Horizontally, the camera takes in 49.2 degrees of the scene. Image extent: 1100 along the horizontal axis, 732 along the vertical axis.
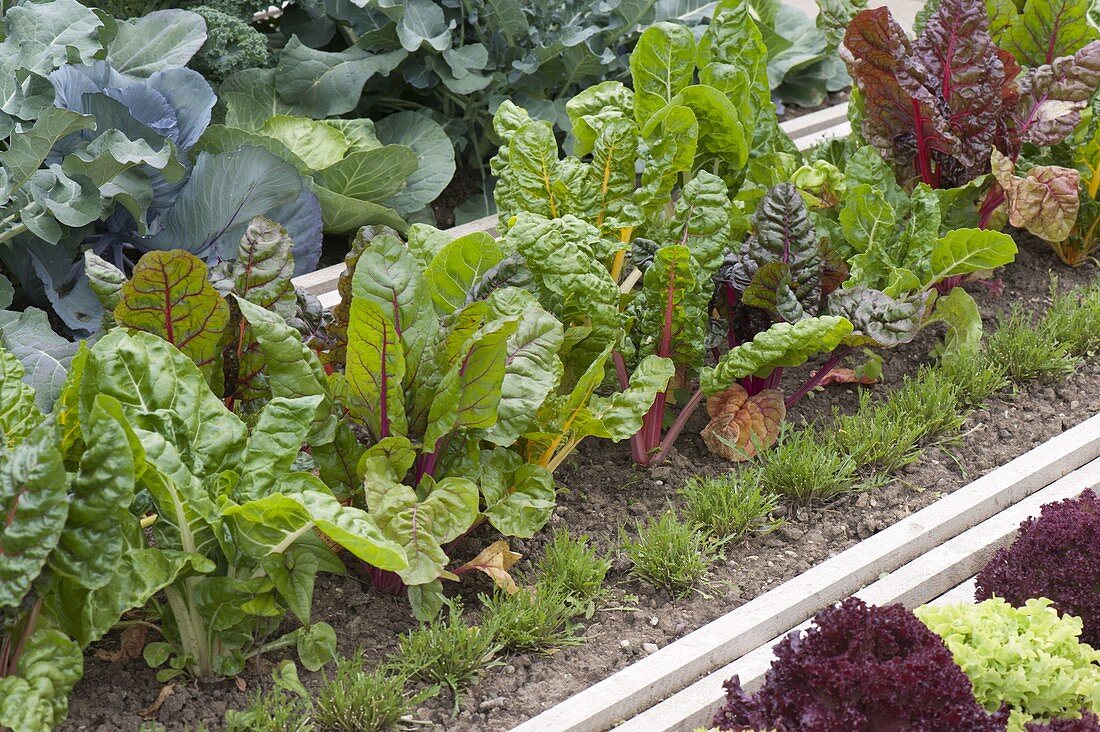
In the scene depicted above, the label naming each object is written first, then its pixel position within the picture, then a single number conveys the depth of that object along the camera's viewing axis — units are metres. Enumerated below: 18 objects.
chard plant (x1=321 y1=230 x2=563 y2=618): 2.06
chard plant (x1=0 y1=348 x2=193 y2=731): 1.66
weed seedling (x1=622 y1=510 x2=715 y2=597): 2.32
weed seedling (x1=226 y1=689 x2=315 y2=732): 1.88
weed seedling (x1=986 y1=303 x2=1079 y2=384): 2.97
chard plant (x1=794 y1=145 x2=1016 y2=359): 2.67
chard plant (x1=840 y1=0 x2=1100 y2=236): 3.01
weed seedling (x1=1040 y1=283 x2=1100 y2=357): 3.08
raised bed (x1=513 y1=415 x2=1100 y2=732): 2.05
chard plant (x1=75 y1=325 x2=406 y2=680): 1.83
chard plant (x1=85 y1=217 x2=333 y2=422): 2.09
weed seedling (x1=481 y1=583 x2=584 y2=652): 2.15
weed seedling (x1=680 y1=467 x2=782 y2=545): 2.46
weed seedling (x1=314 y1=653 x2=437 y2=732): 1.94
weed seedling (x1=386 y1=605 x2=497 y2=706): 2.06
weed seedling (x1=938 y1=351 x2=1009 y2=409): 2.89
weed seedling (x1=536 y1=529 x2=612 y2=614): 2.27
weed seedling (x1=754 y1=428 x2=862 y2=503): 2.55
